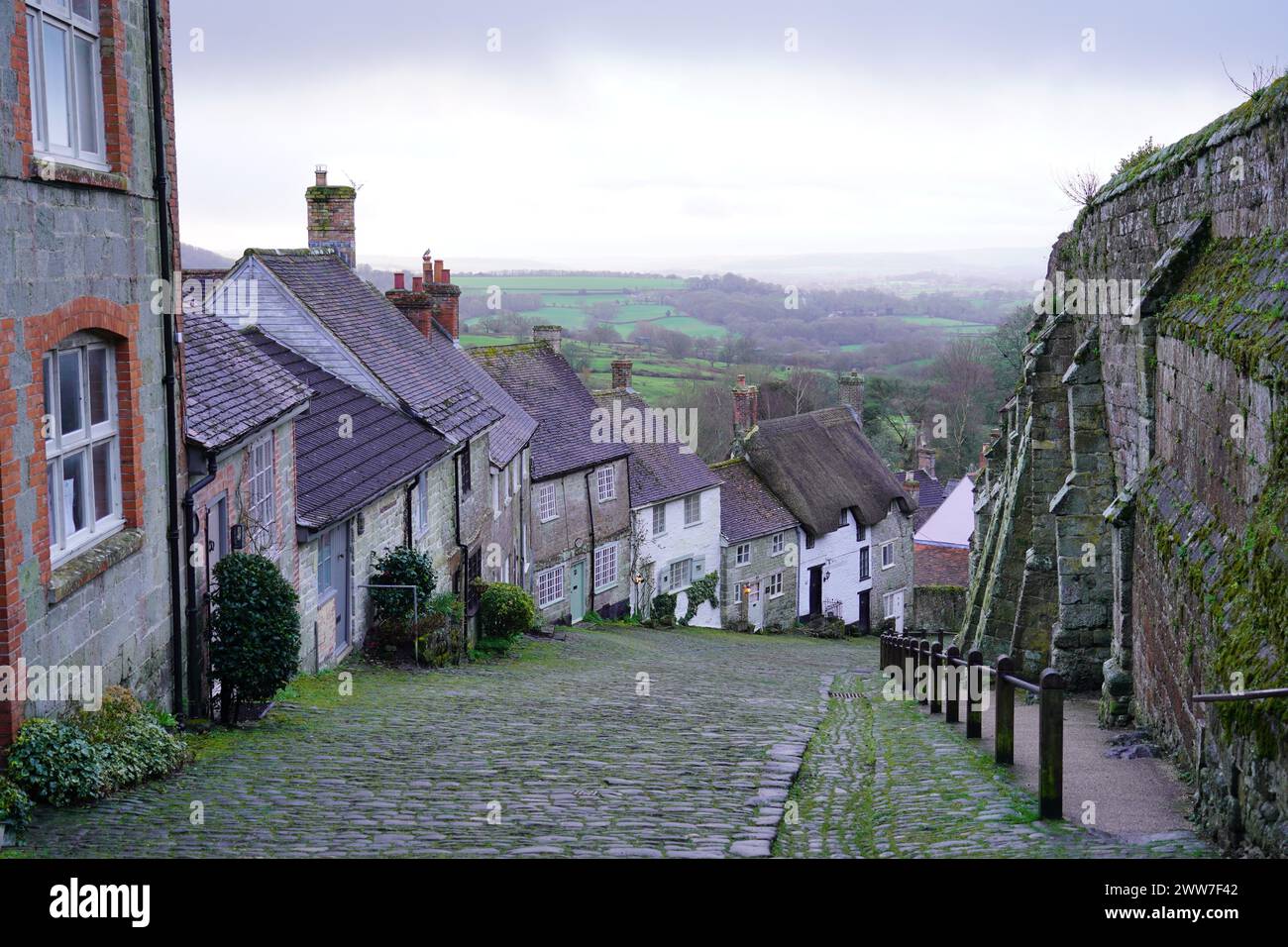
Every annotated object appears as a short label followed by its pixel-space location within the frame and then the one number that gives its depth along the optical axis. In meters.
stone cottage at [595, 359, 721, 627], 37.31
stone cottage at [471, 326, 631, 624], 33.03
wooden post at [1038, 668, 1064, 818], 7.86
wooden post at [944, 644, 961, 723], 13.18
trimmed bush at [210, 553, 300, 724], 12.17
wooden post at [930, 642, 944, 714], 14.66
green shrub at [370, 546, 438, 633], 18.83
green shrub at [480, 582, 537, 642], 22.58
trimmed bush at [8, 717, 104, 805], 8.23
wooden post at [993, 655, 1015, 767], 9.70
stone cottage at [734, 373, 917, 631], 43.12
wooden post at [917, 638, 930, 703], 17.98
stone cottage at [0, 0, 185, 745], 8.38
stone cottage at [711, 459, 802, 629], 40.38
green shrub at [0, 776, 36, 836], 7.59
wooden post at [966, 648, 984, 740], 11.75
